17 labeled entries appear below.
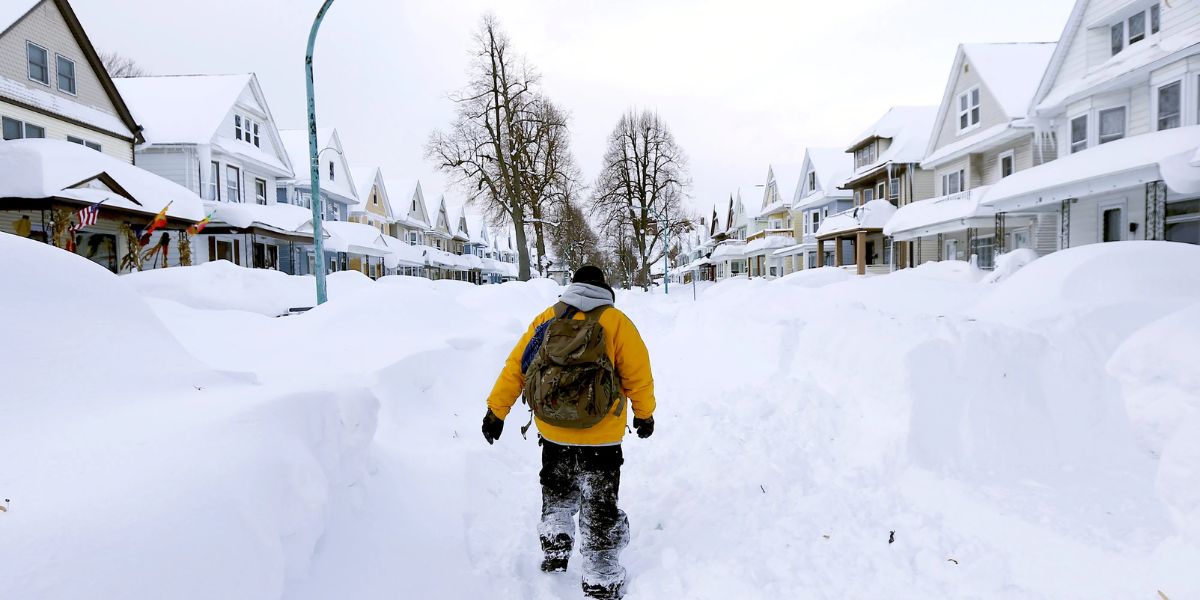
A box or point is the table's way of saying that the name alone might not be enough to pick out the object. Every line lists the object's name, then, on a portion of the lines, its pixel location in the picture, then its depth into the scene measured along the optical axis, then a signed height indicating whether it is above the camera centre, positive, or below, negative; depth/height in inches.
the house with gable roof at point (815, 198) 1456.7 +188.7
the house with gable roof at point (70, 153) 516.7 +131.2
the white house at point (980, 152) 764.0 +173.6
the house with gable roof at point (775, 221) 1749.5 +168.3
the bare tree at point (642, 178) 1760.6 +303.1
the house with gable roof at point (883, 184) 1116.5 +178.2
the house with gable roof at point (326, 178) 1184.5 +240.6
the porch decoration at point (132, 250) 614.2 +42.1
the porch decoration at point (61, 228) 516.1 +56.6
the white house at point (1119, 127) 490.9 +140.9
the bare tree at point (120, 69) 1670.5 +658.1
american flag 514.9 +66.8
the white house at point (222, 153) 847.1 +206.9
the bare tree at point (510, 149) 1139.9 +275.2
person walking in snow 124.6 -28.5
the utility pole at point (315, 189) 376.8 +64.5
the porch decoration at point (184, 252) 698.2 +43.5
